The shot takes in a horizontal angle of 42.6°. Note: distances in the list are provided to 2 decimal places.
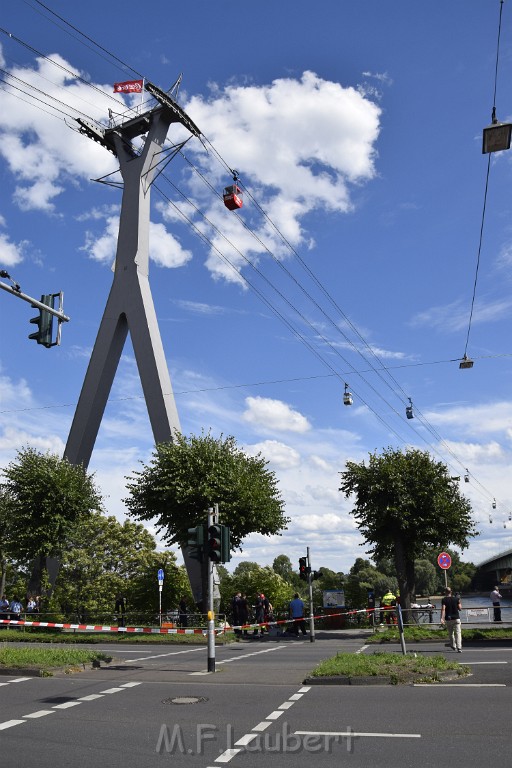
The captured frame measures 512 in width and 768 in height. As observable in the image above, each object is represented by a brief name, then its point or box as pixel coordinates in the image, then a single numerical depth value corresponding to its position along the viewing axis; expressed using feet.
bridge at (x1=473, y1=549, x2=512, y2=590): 241.35
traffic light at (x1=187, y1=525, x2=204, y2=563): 49.57
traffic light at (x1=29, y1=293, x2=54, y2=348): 40.86
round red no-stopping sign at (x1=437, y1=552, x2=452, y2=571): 75.05
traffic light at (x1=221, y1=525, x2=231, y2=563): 49.06
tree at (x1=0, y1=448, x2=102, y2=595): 101.76
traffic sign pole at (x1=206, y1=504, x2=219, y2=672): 47.17
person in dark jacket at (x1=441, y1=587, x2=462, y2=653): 54.13
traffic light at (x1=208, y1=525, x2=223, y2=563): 48.57
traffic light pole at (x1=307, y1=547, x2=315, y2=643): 72.95
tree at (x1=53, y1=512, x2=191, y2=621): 154.61
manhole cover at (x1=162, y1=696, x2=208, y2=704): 34.20
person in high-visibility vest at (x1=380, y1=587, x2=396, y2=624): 91.81
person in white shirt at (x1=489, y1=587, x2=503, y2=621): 85.46
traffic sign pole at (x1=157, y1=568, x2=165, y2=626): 99.56
